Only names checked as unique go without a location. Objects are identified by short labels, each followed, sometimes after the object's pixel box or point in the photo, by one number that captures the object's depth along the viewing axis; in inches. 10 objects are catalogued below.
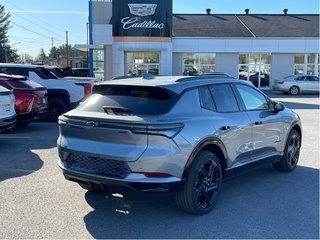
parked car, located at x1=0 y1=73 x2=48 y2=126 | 297.2
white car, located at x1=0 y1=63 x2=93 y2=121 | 364.5
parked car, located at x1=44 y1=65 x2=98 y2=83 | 390.9
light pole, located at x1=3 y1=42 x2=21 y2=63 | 1833.6
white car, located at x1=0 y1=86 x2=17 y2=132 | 242.2
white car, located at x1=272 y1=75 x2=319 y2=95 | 820.5
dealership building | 802.1
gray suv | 125.4
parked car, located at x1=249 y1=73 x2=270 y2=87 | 942.6
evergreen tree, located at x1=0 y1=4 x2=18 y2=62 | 1866.3
